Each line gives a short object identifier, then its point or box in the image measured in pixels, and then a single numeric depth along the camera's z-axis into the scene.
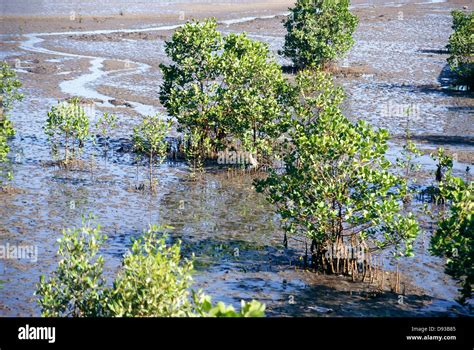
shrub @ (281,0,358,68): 54.09
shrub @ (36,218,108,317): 14.60
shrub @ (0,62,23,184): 26.45
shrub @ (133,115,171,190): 30.34
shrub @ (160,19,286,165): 30.97
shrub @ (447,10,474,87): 52.53
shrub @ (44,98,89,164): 32.28
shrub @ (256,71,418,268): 20.59
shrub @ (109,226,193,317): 13.25
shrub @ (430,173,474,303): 17.16
